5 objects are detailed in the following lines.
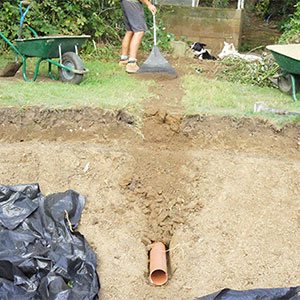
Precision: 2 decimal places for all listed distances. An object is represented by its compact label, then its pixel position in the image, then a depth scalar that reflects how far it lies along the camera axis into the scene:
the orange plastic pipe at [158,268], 3.24
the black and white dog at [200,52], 6.85
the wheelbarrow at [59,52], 5.01
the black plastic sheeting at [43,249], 2.85
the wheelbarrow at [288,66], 4.82
